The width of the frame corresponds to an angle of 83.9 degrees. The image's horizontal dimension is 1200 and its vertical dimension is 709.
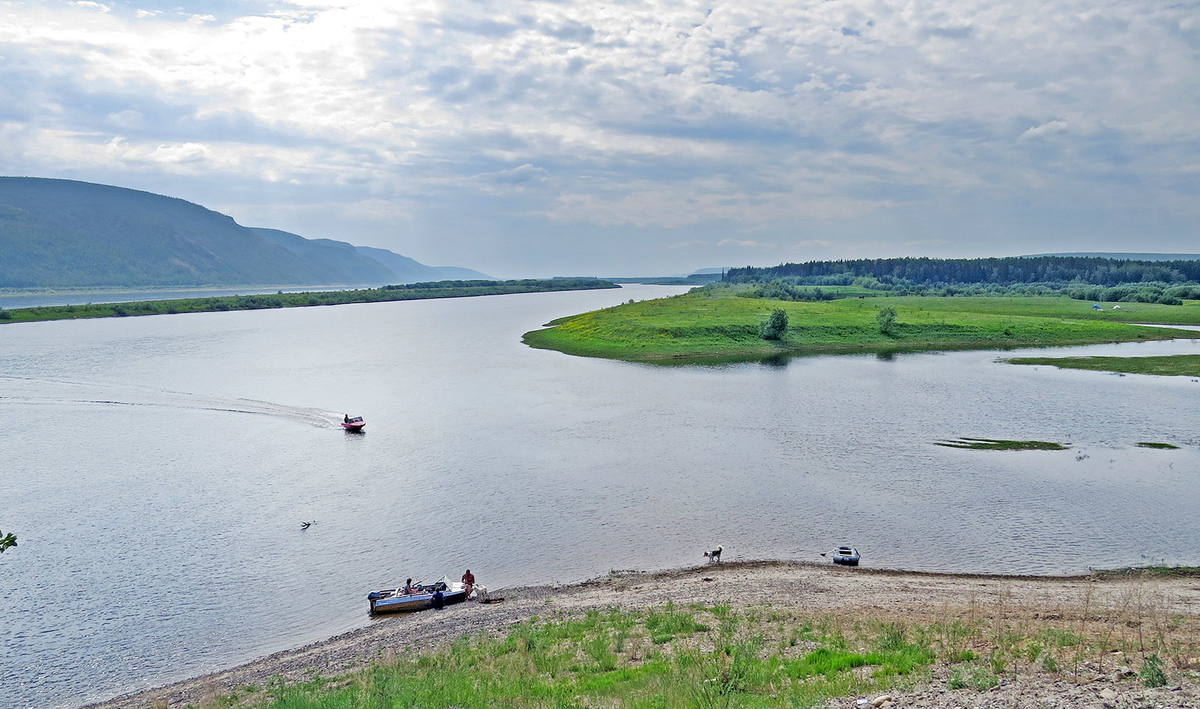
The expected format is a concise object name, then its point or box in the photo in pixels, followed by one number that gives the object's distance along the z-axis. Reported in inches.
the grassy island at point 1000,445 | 1723.7
